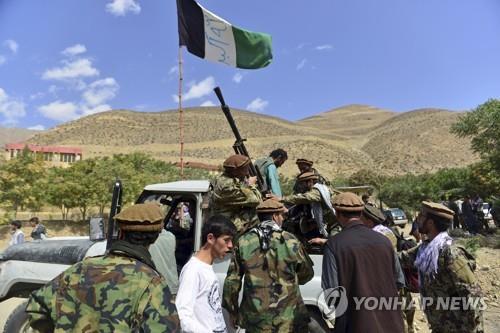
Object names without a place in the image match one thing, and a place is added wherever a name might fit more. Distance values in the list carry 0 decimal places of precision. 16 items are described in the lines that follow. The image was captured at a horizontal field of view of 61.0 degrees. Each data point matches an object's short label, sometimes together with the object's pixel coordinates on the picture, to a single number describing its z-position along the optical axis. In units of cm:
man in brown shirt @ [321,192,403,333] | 268
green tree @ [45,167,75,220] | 2369
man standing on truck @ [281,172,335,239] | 429
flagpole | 807
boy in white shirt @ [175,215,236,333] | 256
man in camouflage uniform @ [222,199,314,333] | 286
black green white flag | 810
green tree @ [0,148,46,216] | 2192
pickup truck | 400
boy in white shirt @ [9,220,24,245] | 952
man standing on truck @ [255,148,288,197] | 498
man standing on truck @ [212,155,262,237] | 382
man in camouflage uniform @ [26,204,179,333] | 188
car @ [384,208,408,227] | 2620
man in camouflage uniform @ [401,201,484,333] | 311
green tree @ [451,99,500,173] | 1522
